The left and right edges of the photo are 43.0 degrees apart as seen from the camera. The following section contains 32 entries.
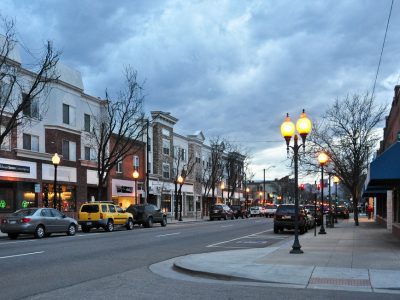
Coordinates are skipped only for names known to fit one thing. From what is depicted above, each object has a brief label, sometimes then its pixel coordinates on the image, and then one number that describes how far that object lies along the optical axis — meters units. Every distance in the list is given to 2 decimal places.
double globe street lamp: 16.86
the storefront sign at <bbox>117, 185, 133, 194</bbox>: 50.35
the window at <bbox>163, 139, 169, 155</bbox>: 62.78
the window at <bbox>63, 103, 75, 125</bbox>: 41.38
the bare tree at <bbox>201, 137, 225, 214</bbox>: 70.82
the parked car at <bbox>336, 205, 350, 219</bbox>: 59.81
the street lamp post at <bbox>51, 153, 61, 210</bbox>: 31.75
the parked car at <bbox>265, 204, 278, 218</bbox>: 64.88
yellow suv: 30.84
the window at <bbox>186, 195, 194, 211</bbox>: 72.24
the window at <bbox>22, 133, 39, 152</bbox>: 36.59
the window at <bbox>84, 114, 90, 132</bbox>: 44.72
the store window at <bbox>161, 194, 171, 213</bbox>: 62.22
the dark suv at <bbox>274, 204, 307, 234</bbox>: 29.17
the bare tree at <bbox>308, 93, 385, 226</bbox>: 35.75
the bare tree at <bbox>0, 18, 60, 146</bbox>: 26.97
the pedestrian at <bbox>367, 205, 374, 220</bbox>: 54.59
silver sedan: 24.44
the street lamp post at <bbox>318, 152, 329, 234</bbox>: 25.12
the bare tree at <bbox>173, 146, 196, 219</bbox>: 65.01
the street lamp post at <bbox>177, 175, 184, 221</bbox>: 66.44
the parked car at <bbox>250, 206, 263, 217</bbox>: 71.44
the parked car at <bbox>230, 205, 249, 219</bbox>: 61.86
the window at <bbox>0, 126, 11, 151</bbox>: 33.69
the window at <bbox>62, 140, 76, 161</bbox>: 41.12
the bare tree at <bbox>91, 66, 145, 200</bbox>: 39.09
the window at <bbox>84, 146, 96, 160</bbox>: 44.66
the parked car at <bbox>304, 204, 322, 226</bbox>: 42.36
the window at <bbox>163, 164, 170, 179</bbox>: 63.10
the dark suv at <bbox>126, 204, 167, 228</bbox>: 36.85
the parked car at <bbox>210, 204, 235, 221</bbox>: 54.89
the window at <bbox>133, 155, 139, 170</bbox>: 54.50
